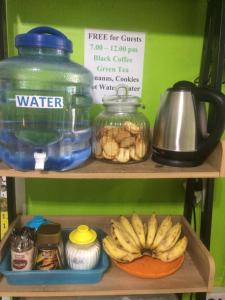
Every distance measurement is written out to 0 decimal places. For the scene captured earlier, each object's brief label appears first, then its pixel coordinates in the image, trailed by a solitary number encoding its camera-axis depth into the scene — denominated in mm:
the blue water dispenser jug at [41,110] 781
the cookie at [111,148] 839
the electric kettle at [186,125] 782
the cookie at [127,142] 835
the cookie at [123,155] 840
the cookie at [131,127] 851
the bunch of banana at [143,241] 922
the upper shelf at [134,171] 773
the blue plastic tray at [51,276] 841
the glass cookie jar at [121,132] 841
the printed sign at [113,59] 1052
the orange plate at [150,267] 898
